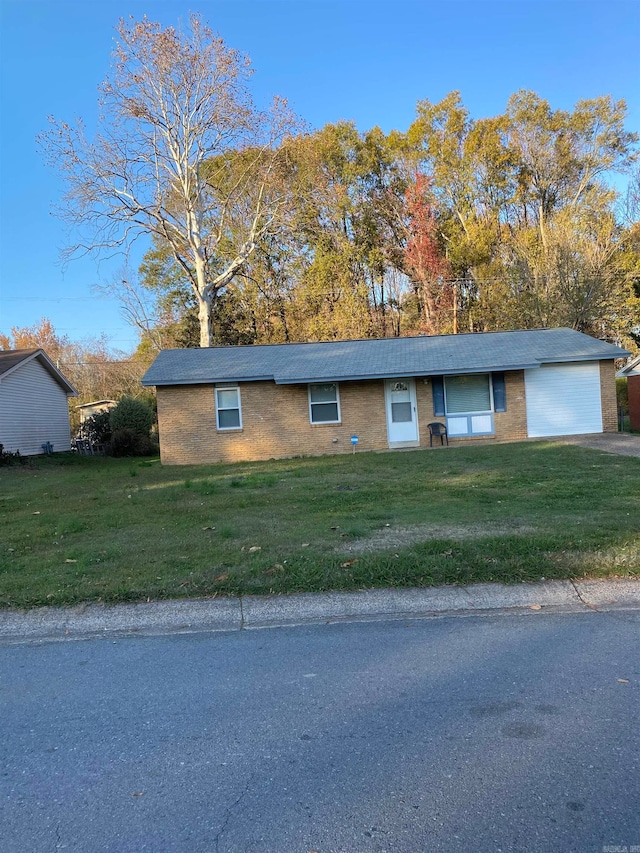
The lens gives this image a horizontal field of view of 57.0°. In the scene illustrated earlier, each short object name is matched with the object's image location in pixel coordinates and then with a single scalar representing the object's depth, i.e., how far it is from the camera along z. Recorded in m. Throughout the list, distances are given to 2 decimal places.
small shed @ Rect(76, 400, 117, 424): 37.22
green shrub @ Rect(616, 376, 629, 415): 25.95
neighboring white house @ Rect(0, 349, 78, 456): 23.23
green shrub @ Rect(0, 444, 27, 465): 20.36
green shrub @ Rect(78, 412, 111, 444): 26.69
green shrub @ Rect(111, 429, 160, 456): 23.05
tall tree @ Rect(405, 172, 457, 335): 34.16
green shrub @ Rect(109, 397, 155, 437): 23.12
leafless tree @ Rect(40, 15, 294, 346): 25.06
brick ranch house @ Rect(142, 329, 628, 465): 17.97
